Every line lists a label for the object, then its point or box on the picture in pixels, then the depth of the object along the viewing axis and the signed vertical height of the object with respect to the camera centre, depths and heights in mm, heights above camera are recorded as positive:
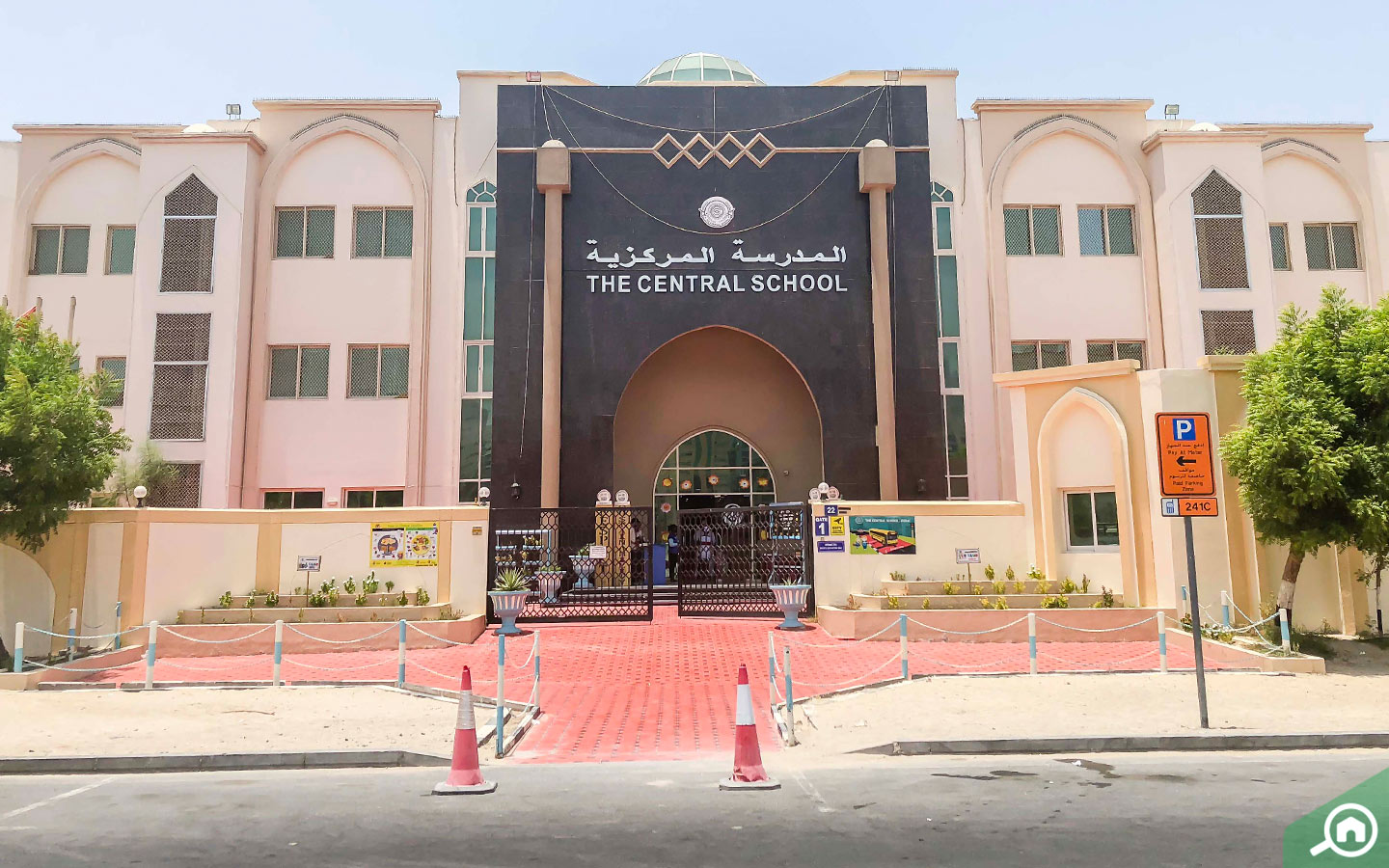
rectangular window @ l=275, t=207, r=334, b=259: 25969 +8707
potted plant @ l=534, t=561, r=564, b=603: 19891 -643
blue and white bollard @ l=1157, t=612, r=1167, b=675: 12828 -1384
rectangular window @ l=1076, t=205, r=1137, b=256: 26609 +8801
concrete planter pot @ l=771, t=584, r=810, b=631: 17906 -1020
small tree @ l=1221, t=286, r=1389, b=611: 13695 +1459
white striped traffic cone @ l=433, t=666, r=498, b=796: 7445 -1628
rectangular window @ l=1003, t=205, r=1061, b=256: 26500 +8779
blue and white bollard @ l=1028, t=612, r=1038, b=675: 12562 -1388
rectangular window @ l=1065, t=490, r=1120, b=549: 18125 +494
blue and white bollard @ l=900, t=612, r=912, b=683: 12500 -1266
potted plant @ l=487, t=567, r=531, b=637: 17859 -909
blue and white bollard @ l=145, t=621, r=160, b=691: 12250 -1403
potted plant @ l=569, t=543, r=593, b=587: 20362 -330
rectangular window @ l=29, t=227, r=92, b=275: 25875 +8282
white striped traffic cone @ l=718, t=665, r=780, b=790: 7355 -1674
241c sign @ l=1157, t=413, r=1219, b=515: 10078 +841
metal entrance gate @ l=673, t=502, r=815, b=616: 19203 -312
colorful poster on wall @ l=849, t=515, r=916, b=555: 18516 +228
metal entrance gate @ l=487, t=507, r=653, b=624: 19484 -266
